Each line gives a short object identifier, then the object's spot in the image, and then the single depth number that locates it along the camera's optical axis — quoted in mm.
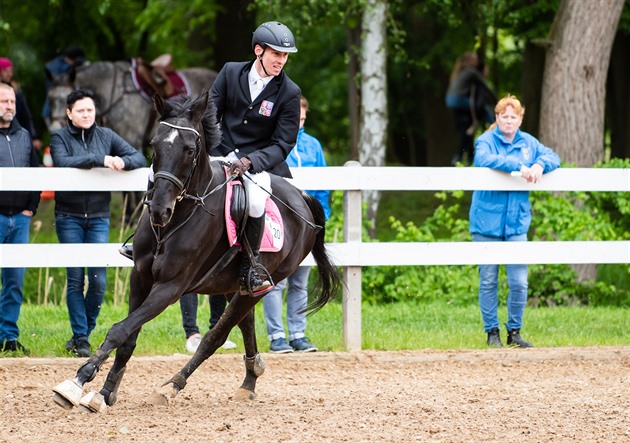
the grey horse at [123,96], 35719
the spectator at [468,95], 39375
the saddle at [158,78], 35156
